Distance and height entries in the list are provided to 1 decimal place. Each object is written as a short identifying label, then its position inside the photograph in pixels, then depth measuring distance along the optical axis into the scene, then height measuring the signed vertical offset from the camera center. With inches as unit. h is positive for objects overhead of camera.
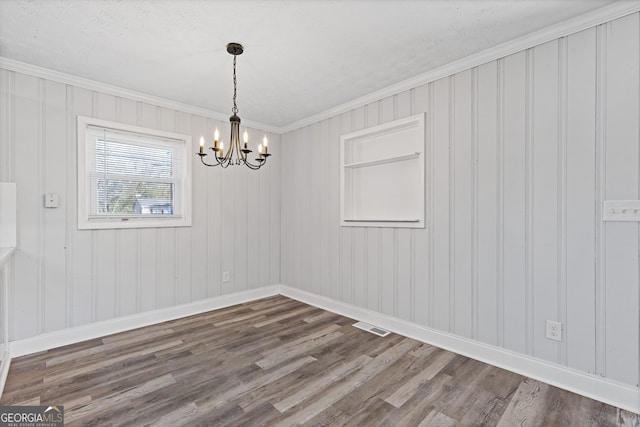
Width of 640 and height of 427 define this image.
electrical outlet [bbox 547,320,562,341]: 83.4 -32.7
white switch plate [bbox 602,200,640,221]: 72.6 +0.6
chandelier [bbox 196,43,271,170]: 89.7 +24.2
